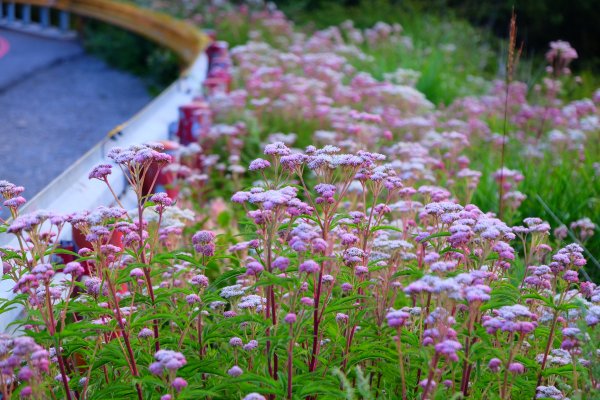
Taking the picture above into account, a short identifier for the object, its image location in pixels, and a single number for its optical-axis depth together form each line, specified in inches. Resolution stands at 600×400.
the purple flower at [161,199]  145.9
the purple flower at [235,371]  129.8
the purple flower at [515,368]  128.3
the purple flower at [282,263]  124.1
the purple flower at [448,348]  115.6
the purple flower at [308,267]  124.2
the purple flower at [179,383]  119.2
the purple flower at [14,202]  140.7
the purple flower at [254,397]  116.5
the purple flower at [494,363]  130.6
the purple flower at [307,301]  138.3
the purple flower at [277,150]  146.0
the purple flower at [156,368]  118.2
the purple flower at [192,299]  142.5
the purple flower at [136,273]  144.5
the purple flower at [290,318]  123.1
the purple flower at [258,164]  145.3
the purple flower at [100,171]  142.3
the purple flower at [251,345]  135.7
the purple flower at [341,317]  149.4
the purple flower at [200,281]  146.5
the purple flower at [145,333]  142.3
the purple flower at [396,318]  119.9
